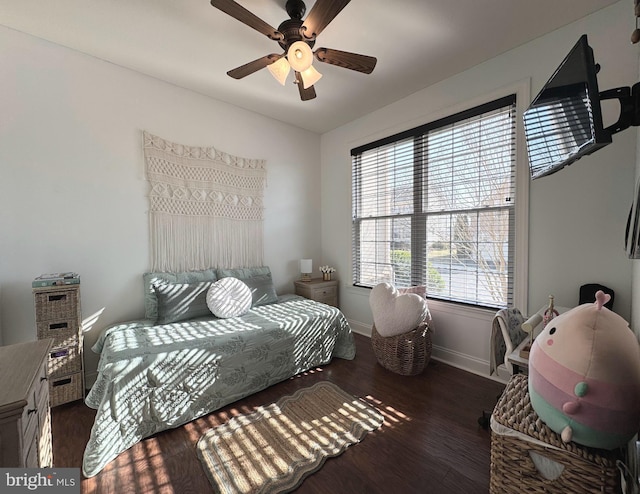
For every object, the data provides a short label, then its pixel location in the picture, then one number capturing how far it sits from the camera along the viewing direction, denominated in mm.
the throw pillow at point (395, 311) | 2447
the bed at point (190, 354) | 1641
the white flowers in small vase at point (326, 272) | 3816
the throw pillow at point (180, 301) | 2422
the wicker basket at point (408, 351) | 2434
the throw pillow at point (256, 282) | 2979
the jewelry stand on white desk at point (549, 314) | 1498
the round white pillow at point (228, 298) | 2555
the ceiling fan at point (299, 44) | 1506
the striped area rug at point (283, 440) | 1427
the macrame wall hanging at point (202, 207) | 2656
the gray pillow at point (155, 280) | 2500
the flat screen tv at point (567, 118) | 906
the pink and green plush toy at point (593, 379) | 837
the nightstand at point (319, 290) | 3512
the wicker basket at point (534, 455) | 878
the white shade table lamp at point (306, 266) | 3662
